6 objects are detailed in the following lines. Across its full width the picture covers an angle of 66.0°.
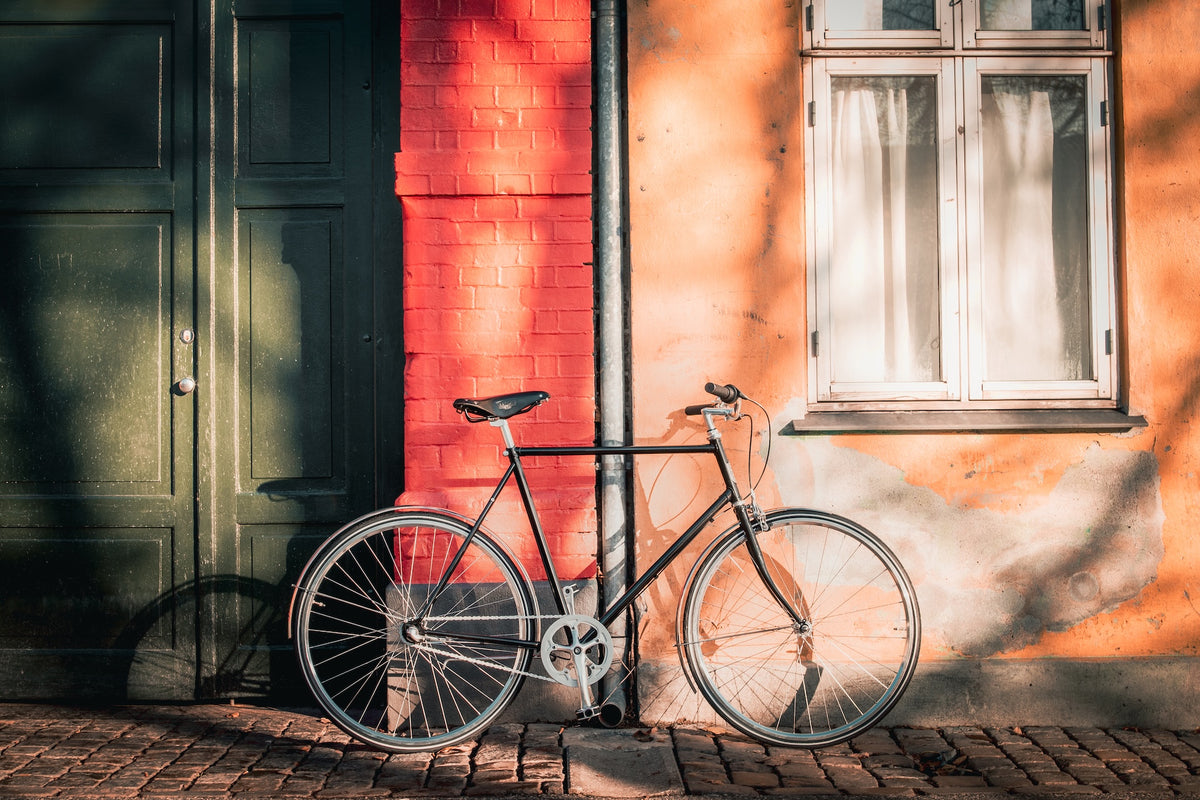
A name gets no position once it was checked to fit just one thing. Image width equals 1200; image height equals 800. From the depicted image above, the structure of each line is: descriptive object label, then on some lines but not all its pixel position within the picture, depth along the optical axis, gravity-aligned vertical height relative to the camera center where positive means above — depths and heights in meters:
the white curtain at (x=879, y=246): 4.00 +0.67
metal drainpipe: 3.79 +0.42
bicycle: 3.40 -0.86
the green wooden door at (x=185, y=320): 4.08 +0.40
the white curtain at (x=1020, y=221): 4.02 +0.78
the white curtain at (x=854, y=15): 3.96 +1.66
